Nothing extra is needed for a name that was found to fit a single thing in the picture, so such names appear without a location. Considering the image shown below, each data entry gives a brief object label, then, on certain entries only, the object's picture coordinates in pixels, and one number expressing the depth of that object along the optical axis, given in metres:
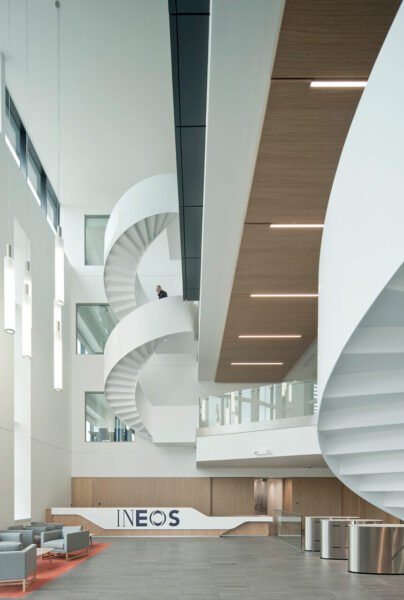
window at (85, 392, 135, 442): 24.55
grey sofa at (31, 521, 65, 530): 17.08
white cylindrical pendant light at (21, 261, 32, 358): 10.91
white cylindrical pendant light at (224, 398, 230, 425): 20.50
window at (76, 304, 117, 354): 25.39
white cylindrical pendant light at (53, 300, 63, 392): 12.31
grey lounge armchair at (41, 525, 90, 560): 14.55
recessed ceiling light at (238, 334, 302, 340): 17.86
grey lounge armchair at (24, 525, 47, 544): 16.30
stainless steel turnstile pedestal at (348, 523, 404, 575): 12.30
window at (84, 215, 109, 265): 25.67
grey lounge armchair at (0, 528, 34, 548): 14.69
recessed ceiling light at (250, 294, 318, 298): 14.24
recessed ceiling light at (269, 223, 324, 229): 10.38
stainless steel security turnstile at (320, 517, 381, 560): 14.77
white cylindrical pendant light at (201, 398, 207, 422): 21.70
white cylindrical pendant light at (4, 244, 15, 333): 9.98
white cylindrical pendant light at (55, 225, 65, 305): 11.37
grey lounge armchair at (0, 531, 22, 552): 13.93
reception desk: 21.23
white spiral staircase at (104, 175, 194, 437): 16.20
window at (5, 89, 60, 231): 18.49
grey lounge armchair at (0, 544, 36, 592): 10.65
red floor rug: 10.52
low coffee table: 13.22
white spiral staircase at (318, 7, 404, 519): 3.85
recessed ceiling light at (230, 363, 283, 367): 21.69
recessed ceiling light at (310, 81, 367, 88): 6.63
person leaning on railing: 21.77
